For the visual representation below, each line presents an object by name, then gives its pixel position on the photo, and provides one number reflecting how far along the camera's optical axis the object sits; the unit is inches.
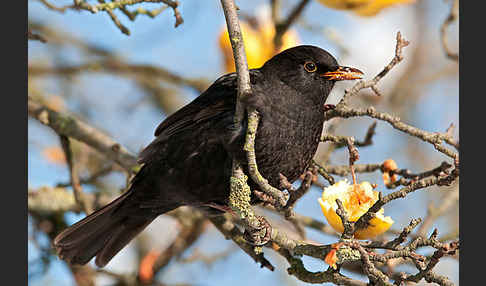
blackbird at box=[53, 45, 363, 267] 251.1
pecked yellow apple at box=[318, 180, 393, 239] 230.8
